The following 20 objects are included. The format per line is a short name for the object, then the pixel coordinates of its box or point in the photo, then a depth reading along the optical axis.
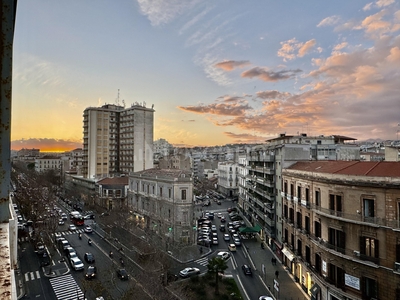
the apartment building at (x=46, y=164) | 131.12
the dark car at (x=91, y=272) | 27.91
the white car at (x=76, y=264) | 30.62
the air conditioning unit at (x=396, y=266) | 17.89
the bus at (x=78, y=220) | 48.91
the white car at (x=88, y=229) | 44.68
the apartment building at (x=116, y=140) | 72.94
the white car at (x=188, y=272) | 28.54
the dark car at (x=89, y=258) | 32.34
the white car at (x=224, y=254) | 34.11
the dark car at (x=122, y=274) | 27.81
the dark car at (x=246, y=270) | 29.97
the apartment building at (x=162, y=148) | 147.02
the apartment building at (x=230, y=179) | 82.00
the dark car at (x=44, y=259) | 32.19
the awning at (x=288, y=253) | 30.07
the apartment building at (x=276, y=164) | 35.28
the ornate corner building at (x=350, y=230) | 18.61
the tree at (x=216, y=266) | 24.32
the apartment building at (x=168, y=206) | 37.91
